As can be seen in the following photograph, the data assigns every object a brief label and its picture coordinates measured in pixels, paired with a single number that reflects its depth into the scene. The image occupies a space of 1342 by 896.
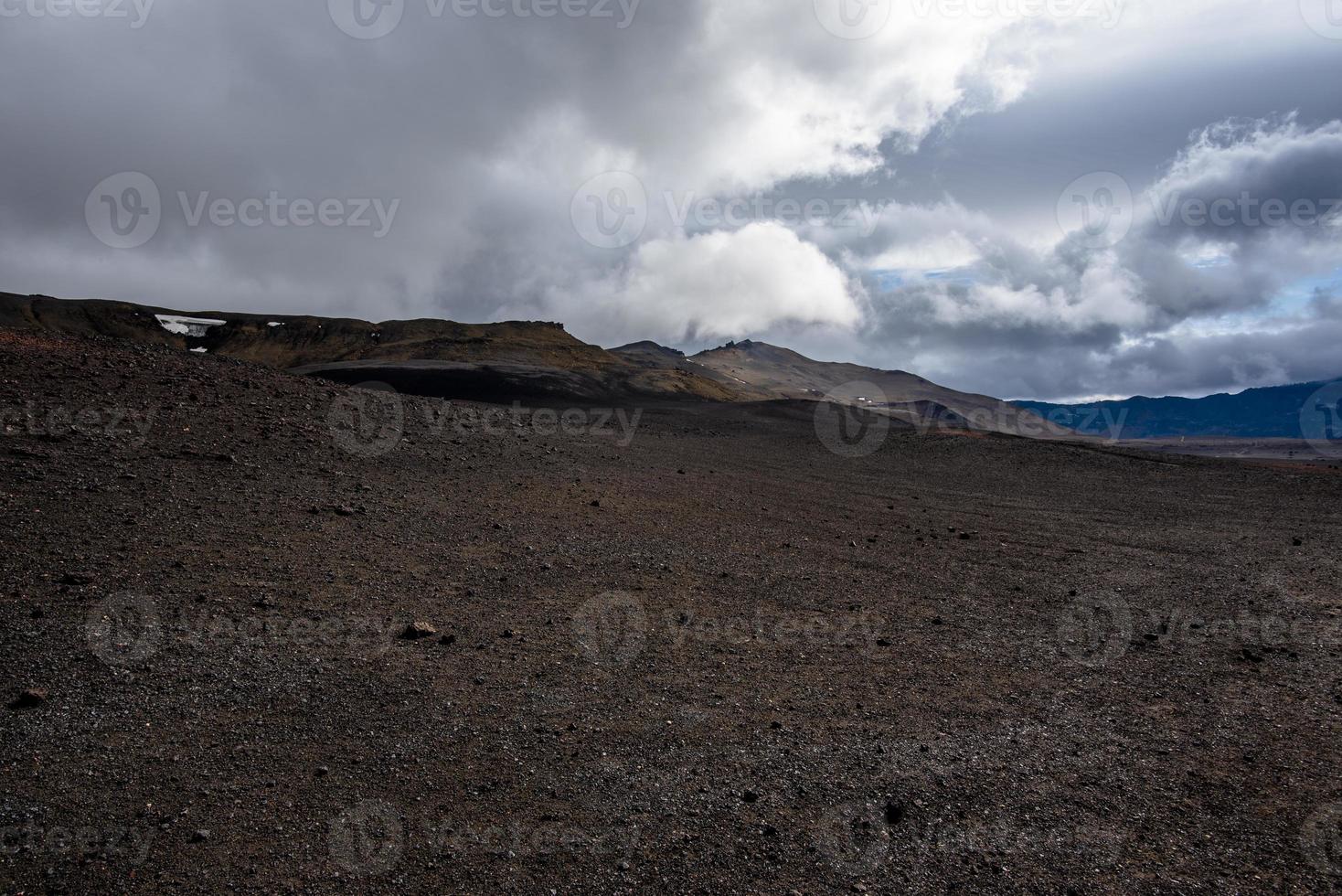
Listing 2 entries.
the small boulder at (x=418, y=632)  7.71
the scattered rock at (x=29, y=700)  5.80
